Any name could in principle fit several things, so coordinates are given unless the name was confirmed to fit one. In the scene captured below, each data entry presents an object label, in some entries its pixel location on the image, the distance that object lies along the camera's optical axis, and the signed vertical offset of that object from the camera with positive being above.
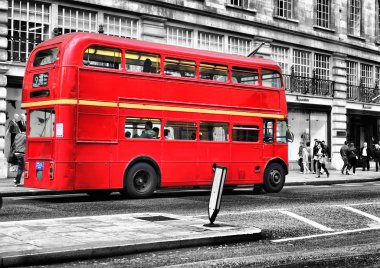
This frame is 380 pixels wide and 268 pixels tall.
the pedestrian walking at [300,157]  29.18 -0.38
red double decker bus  14.07 +0.88
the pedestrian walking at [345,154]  28.62 -0.21
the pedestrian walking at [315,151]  26.92 -0.06
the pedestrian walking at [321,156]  25.80 -0.28
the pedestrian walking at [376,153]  32.65 -0.18
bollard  9.02 -0.62
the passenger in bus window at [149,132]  15.48 +0.46
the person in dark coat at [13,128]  19.66 +0.73
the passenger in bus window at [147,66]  15.47 +2.18
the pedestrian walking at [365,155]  32.88 -0.29
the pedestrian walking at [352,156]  28.83 -0.31
